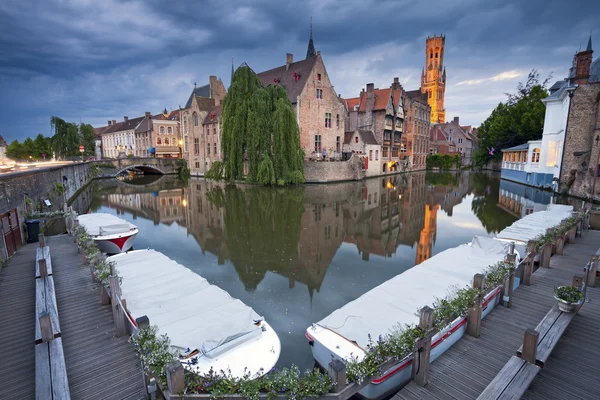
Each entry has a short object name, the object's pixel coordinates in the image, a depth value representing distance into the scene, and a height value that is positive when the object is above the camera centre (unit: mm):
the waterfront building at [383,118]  46469 +5805
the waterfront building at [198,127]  46375 +4182
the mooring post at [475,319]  5902 -3097
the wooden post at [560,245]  10289 -2907
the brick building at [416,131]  53250 +4554
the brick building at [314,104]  37688 +6411
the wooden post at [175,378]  3742 -2705
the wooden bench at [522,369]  4137 -3060
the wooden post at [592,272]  7793 -2868
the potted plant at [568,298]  5578 -2553
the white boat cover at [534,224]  11470 -2762
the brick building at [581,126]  24516 +2536
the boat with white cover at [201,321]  5039 -3093
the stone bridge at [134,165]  47406 -1761
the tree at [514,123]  41750 +5002
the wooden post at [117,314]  5797 -3002
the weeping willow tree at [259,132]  30266 +2190
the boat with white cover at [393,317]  5016 -3010
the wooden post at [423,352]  4773 -3016
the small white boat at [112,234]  12055 -3149
